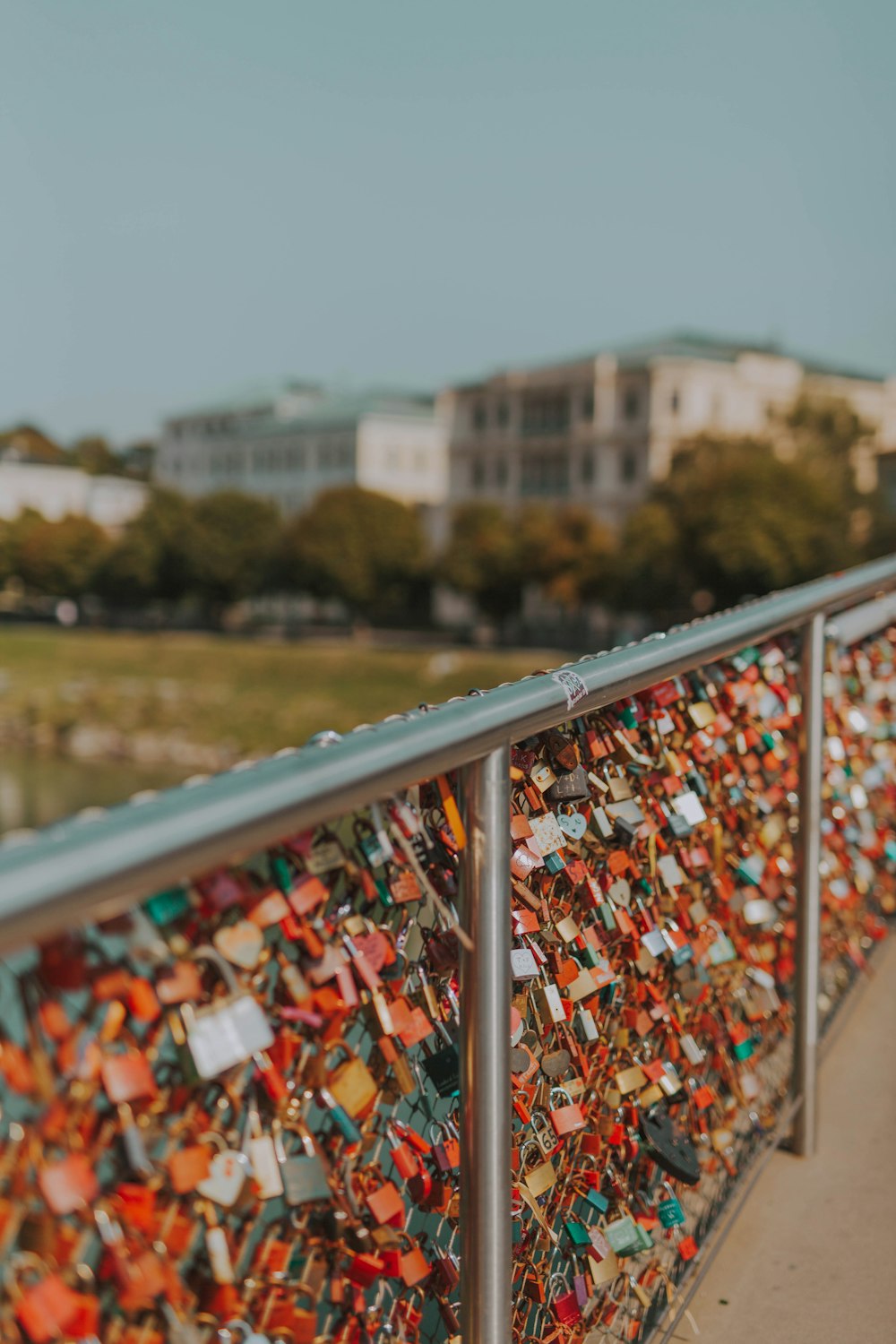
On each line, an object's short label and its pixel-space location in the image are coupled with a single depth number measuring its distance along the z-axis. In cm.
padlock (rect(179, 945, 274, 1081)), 136
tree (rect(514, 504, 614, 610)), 7206
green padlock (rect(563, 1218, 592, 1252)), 216
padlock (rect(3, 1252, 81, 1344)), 117
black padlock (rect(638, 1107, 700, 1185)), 246
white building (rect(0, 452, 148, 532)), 11394
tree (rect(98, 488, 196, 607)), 8894
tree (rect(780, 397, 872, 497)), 7238
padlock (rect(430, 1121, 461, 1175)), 183
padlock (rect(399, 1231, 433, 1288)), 173
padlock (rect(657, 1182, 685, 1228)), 253
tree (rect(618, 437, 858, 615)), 6003
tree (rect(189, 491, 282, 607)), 8650
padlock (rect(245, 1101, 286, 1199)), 145
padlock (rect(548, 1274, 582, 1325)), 212
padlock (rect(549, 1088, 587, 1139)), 209
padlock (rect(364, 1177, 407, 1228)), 165
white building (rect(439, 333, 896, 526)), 8288
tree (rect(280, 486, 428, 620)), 8131
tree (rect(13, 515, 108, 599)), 9281
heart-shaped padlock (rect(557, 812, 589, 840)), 210
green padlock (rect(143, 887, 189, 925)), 129
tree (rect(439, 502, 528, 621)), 7638
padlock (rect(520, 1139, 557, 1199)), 202
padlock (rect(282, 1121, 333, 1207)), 151
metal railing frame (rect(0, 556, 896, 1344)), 110
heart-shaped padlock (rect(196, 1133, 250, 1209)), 139
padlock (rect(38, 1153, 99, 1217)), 120
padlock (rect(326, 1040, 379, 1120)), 158
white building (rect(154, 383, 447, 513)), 10000
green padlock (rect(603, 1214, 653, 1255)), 229
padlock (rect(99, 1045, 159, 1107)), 126
